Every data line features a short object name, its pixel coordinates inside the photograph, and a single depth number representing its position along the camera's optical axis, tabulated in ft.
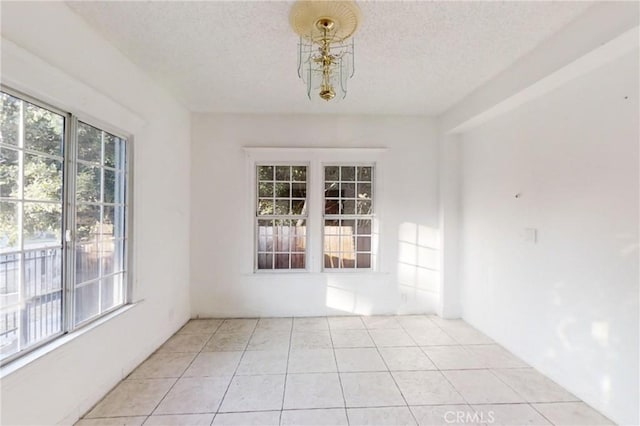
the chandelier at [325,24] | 5.78
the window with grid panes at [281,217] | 13.42
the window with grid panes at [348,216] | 13.56
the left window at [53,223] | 5.49
